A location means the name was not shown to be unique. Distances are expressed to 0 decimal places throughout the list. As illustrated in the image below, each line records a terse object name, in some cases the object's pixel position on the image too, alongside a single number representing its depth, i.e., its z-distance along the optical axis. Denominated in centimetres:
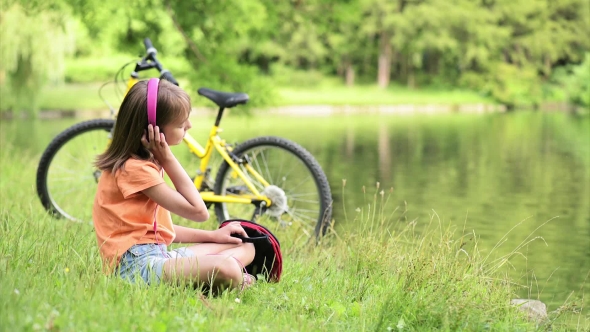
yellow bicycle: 550
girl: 342
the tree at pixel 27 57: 1888
